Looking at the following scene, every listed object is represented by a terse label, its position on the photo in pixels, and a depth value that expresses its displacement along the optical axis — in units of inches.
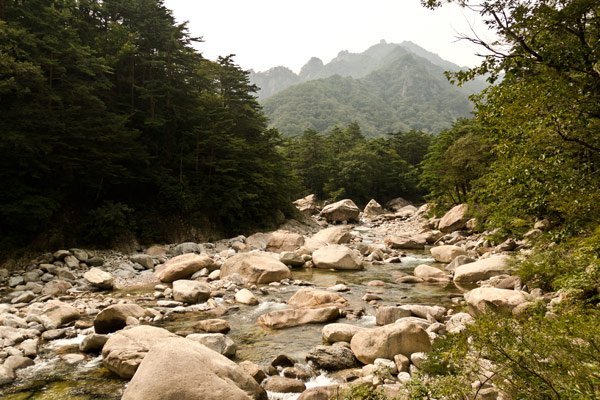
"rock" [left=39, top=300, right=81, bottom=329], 359.3
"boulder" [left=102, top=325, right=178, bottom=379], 261.9
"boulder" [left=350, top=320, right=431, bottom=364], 282.4
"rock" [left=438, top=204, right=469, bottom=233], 1011.9
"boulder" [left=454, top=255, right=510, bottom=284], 521.0
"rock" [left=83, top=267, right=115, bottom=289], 511.3
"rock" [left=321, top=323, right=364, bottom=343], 325.7
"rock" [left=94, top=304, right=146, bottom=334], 348.5
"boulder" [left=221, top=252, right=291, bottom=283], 573.0
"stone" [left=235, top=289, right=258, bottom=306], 465.7
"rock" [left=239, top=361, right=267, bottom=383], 260.1
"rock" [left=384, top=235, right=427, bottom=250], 938.7
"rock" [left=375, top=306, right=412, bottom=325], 370.3
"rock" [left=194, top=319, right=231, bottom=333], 364.5
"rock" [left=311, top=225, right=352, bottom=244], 939.7
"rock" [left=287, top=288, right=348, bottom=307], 444.5
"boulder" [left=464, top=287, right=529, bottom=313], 344.5
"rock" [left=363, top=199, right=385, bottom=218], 1742.1
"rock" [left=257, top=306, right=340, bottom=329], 381.1
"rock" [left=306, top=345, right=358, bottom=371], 280.7
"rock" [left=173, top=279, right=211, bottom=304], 462.3
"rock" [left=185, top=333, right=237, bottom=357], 300.5
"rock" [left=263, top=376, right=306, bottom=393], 248.1
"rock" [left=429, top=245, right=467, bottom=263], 710.5
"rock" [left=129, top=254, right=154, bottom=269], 649.0
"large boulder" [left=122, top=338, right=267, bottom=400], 202.8
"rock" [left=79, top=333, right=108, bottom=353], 307.0
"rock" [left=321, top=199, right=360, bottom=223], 1525.6
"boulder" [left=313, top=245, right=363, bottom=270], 677.3
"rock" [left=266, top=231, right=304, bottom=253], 847.6
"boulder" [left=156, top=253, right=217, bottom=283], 575.7
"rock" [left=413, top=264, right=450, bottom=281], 573.0
